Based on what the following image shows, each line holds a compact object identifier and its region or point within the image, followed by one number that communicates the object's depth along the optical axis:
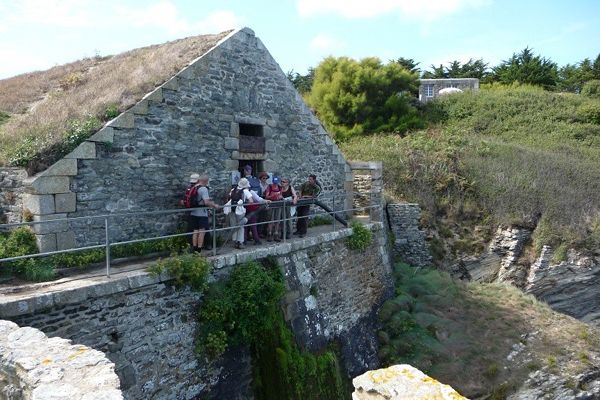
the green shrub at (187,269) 6.94
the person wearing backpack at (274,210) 9.71
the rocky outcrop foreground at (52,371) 3.23
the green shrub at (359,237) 11.46
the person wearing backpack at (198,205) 8.32
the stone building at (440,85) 34.09
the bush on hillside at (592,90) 30.49
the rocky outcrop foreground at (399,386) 3.77
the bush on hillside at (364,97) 23.94
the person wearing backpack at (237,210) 8.82
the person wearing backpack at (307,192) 10.98
